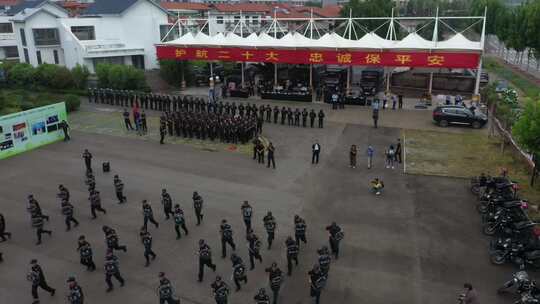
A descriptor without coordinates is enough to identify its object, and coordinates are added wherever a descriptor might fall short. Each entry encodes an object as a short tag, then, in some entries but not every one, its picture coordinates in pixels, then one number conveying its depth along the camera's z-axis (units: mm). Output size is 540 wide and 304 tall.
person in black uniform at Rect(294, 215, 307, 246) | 13258
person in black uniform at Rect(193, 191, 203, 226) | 14906
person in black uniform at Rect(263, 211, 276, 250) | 13422
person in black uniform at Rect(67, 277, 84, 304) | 10266
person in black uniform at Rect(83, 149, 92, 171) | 20203
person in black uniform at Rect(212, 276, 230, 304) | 10250
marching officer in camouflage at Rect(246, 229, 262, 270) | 12445
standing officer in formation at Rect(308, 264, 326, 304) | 10672
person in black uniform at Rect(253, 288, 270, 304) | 9867
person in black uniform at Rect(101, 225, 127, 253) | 12945
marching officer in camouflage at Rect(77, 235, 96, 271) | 12180
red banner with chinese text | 30642
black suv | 27000
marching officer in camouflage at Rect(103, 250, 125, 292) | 11625
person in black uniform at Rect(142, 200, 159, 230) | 14336
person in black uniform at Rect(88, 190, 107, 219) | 15672
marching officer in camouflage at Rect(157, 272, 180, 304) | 10406
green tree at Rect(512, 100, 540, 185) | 15539
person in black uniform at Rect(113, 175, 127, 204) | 16844
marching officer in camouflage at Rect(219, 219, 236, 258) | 12961
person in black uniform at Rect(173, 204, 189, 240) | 13967
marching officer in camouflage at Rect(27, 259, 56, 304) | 11177
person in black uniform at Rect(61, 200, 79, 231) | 14948
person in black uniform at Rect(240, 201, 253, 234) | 14180
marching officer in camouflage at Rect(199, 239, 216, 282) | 11922
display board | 23000
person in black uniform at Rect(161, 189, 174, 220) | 15164
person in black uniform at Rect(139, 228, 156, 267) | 12648
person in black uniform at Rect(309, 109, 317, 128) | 27234
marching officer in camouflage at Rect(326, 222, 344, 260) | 12883
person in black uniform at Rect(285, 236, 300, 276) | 12141
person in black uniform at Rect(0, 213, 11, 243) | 14539
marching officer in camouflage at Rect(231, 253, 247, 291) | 11344
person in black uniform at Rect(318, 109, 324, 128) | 27153
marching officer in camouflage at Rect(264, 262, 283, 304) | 10750
